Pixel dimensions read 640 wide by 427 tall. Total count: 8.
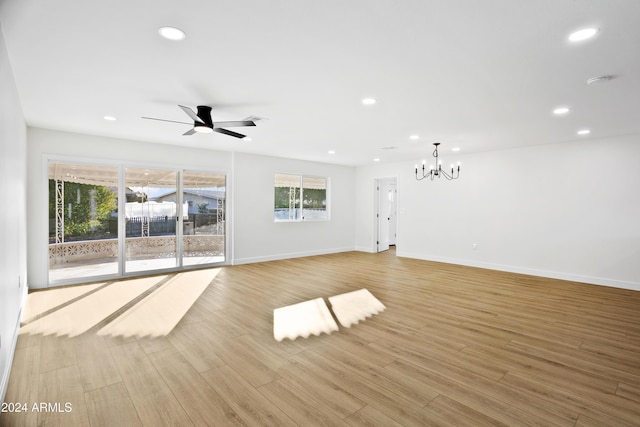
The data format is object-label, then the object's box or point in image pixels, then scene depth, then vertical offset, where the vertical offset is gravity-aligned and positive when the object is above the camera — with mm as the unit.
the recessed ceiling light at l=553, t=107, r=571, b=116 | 3842 +1242
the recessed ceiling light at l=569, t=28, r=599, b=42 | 2178 +1245
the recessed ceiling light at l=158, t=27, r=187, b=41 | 2209 +1262
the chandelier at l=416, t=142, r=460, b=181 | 7242 +867
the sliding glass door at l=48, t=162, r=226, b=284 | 5266 -224
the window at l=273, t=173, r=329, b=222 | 7922 +283
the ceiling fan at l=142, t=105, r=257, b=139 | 3742 +1034
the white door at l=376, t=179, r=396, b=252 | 9352 -61
